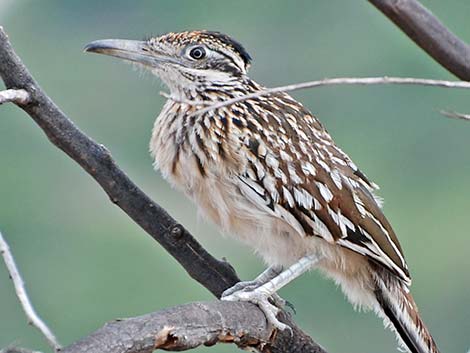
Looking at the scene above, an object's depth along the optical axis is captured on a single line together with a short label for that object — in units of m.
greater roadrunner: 7.75
